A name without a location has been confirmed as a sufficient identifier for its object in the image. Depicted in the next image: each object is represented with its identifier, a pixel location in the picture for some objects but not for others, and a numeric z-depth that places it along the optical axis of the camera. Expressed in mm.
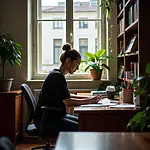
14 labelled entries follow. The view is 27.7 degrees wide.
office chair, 2969
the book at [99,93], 3578
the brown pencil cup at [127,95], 2906
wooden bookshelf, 2615
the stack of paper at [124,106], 2650
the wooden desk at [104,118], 2467
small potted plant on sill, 4363
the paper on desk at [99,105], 2734
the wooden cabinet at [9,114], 3900
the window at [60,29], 4676
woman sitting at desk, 2826
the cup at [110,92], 3289
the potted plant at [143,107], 993
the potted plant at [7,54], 3922
